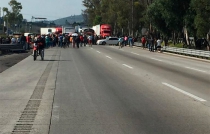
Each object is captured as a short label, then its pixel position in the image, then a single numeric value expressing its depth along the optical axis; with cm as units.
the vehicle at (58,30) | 10109
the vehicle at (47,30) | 10731
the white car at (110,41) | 7512
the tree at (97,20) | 12888
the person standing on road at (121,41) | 6334
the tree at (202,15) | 3771
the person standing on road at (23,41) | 4982
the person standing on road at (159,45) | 4953
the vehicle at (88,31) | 9692
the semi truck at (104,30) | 9125
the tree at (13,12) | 12538
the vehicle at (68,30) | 9505
